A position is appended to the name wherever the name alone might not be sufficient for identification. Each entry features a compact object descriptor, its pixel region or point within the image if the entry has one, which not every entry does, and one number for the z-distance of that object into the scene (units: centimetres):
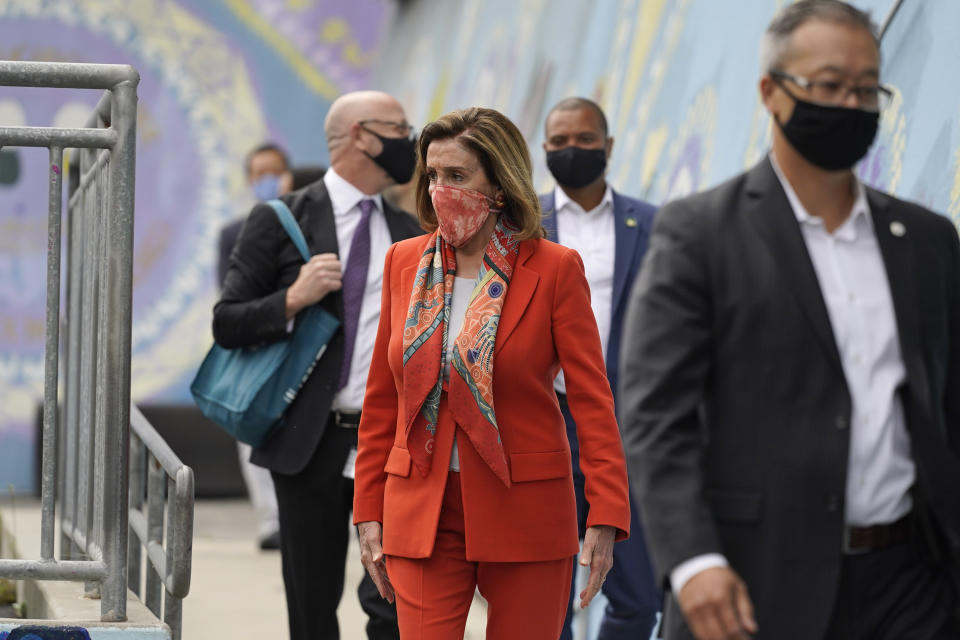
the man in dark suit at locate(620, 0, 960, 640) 511
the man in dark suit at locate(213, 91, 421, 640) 934
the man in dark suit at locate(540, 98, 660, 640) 1030
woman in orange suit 687
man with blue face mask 1817
